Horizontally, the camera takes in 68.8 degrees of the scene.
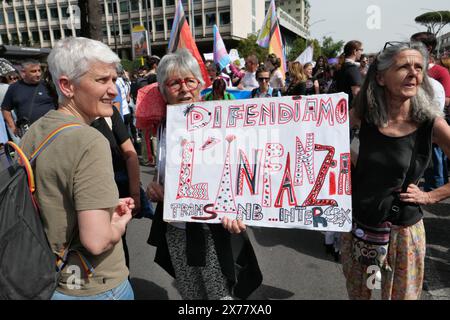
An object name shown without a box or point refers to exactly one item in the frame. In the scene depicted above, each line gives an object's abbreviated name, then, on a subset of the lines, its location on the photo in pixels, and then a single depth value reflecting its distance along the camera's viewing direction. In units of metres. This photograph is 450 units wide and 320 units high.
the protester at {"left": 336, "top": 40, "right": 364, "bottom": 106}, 4.30
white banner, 1.50
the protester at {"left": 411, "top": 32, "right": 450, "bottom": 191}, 4.04
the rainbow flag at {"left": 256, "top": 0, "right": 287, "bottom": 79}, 8.44
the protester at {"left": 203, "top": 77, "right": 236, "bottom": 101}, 4.31
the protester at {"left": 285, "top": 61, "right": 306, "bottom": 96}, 5.62
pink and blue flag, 9.01
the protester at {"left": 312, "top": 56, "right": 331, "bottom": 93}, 8.70
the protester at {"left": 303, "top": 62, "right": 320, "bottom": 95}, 7.30
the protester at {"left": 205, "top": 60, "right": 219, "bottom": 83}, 8.13
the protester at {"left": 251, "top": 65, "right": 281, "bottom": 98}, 5.10
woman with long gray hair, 1.66
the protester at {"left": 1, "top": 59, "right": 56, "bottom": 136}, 4.51
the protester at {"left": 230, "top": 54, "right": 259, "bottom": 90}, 7.10
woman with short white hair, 1.12
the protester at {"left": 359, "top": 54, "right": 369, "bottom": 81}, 6.93
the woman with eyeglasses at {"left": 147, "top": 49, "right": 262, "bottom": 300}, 1.77
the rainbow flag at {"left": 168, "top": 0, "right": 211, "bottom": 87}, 4.75
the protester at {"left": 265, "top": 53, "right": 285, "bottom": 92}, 7.00
